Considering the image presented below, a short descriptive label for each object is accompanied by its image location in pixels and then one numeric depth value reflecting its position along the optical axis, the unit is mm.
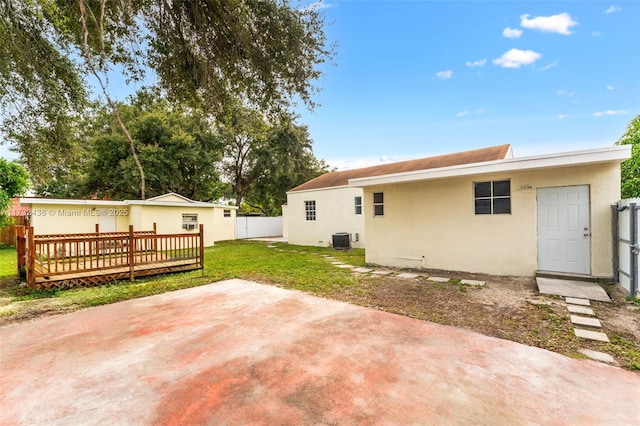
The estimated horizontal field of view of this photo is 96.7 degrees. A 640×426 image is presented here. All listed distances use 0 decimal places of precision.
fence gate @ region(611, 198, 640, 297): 4508
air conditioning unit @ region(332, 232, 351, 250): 12883
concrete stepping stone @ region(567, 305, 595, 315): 4105
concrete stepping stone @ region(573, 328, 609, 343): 3298
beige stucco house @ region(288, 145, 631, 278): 5664
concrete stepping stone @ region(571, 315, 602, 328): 3677
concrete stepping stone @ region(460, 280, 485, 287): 5945
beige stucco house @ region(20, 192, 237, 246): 12227
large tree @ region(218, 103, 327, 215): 22625
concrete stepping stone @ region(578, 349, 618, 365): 2816
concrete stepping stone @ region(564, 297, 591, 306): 4473
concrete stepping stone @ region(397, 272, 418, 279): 6939
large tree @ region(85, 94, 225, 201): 17011
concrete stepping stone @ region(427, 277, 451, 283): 6349
